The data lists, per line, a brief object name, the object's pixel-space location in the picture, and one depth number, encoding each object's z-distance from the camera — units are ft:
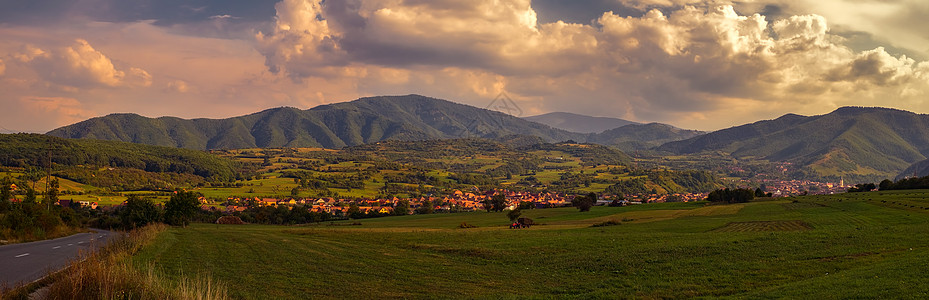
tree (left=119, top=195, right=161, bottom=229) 216.39
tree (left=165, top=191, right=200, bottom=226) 222.07
